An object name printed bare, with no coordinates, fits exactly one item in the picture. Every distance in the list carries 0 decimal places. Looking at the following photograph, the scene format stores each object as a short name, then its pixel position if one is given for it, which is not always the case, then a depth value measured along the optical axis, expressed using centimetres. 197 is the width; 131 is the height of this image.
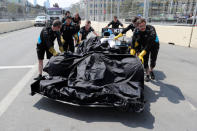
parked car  2744
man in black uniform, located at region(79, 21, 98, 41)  644
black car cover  289
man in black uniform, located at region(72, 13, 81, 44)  787
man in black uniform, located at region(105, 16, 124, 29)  923
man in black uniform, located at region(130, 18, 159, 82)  418
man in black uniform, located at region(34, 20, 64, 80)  414
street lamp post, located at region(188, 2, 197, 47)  907
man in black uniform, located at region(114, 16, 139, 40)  484
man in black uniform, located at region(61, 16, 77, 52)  578
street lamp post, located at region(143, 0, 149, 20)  1186
